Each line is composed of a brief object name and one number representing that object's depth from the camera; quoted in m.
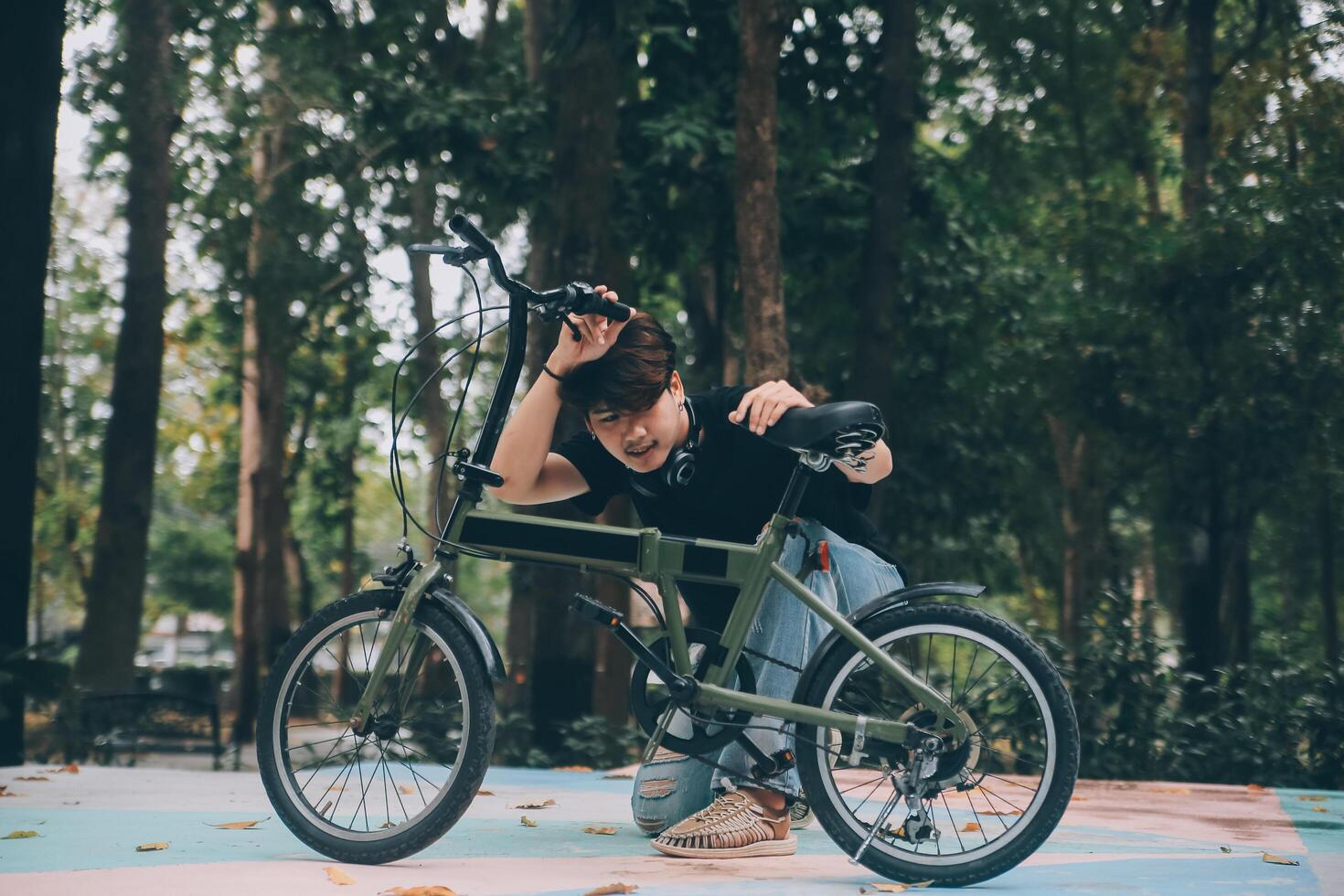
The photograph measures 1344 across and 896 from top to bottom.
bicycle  3.37
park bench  11.48
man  3.64
